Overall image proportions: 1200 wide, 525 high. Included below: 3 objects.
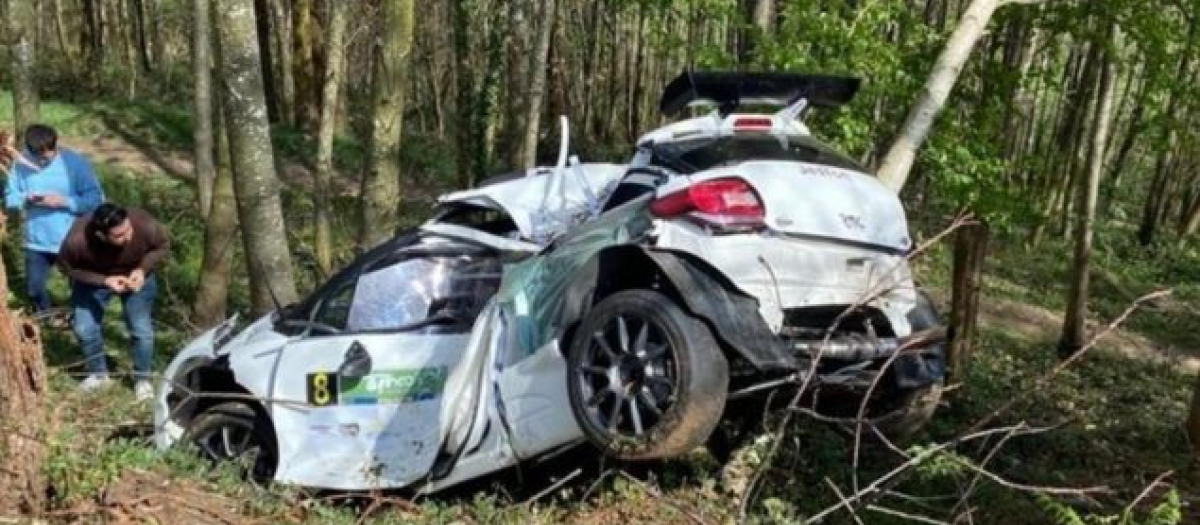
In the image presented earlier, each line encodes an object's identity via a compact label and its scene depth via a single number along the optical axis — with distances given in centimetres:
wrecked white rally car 533
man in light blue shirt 933
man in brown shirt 850
